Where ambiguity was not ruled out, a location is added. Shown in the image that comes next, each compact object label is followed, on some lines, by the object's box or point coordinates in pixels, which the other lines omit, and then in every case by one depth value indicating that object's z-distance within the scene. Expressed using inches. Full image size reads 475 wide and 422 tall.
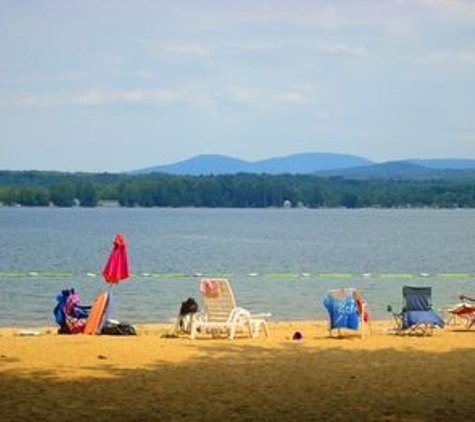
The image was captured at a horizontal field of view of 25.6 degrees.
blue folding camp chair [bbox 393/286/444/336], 620.7
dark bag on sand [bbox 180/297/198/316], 613.3
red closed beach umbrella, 623.2
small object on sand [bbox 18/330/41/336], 649.9
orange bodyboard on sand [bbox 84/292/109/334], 610.2
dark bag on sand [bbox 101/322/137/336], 615.5
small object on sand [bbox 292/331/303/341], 599.8
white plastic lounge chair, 602.5
